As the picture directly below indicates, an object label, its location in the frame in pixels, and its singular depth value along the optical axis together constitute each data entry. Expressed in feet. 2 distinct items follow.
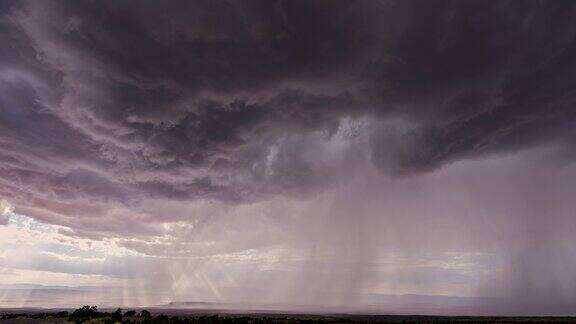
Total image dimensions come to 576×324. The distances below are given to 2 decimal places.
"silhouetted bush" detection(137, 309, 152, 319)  252.17
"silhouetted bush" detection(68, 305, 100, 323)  218.07
